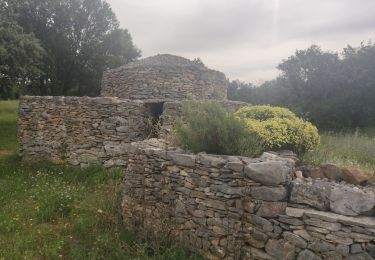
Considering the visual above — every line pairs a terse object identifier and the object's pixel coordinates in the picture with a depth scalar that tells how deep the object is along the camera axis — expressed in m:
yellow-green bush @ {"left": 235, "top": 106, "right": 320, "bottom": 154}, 6.00
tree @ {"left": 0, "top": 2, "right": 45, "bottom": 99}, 14.80
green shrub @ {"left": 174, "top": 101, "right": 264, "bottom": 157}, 5.44
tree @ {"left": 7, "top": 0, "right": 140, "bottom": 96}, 25.92
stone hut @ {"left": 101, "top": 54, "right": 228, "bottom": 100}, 13.11
